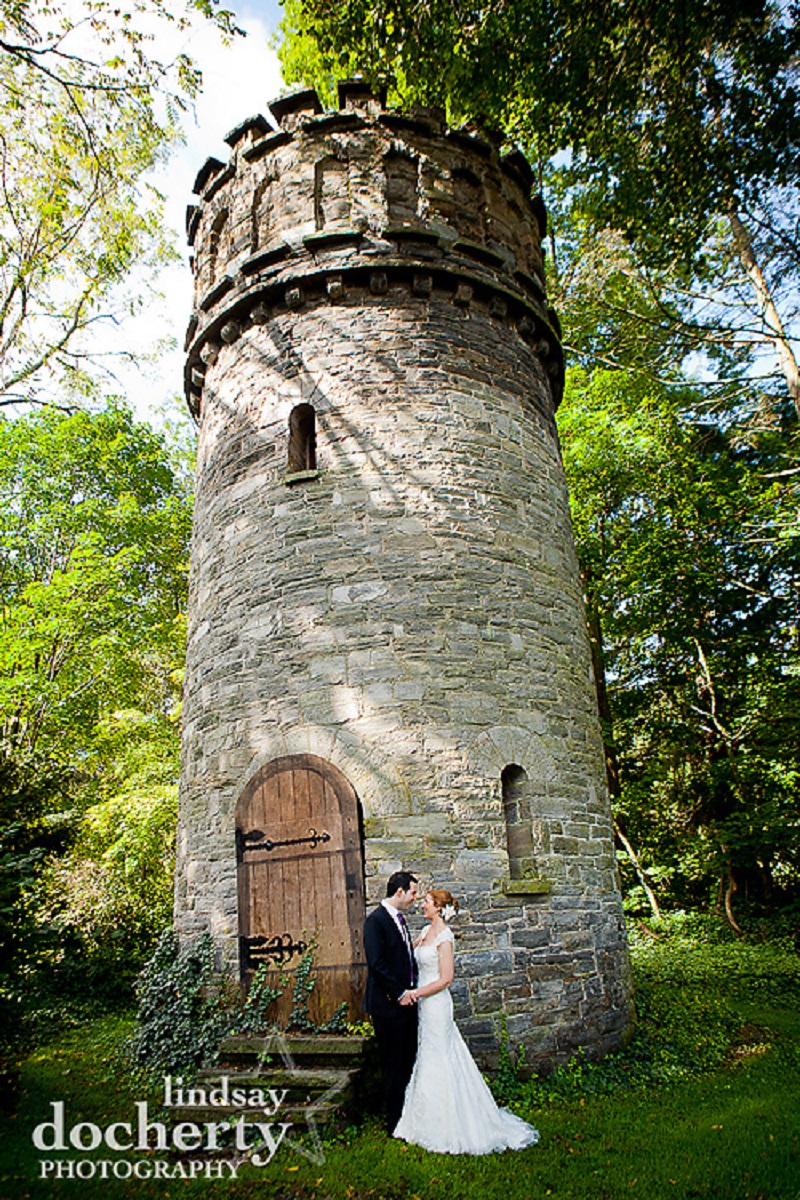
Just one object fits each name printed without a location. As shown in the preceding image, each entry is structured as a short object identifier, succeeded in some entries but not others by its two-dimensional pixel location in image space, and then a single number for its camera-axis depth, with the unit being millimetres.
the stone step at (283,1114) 4562
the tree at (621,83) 6469
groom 4750
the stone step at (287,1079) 4828
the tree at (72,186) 6723
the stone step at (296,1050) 5086
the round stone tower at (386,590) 5953
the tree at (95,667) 11367
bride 4441
